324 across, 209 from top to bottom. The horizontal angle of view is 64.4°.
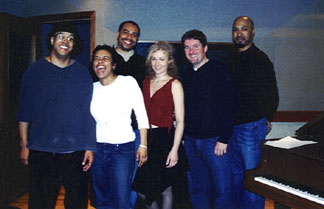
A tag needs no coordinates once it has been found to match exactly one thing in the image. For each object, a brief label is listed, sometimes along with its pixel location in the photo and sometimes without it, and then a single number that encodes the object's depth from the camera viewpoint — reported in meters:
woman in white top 1.70
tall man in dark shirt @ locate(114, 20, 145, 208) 2.22
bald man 2.12
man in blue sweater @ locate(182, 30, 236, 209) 1.95
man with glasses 1.65
